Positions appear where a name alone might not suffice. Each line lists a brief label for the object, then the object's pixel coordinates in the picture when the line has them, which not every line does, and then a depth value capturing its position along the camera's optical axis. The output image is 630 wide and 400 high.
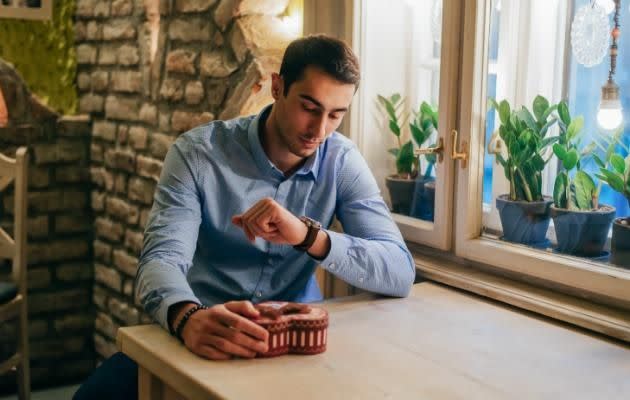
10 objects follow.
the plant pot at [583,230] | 1.85
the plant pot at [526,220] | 1.99
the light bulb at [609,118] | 1.80
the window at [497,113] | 1.84
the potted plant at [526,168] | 1.97
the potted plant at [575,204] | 1.85
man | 1.77
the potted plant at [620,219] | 1.76
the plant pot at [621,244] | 1.76
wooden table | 1.35
